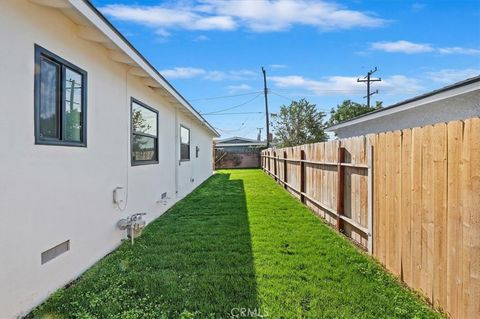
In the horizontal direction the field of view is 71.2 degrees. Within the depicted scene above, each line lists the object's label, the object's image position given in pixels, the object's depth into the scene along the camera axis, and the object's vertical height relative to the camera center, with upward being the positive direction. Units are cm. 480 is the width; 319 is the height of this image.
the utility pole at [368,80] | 2990 +685
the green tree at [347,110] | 3112 +439
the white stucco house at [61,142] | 281 +16
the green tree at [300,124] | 3058 +293
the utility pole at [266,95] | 3172 +583
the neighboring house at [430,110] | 563 +105
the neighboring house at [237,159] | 3247 -28
